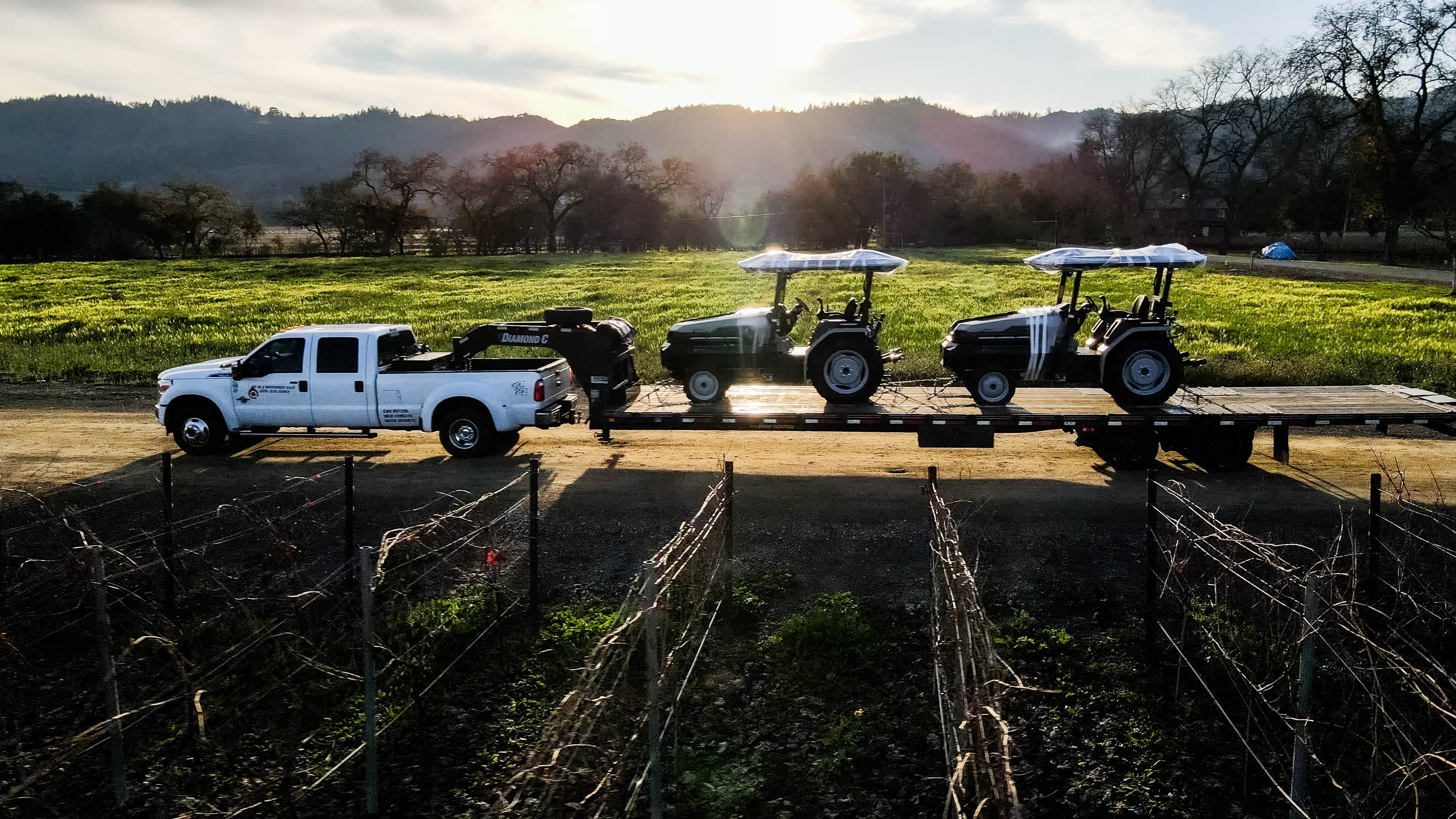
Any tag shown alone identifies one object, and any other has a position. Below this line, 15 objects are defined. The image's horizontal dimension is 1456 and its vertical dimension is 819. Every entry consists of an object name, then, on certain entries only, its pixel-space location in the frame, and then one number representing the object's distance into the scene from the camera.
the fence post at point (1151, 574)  8.81
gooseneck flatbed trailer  14.20
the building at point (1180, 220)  96.62
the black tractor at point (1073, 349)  14.84
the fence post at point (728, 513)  10.59
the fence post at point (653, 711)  5.89
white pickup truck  15.80
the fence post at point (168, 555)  9.41
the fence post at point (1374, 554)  8.72
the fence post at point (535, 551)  9.51
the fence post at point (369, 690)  6.62
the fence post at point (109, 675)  6.73
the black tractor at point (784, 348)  15.22
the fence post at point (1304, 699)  5.66
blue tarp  74.62
